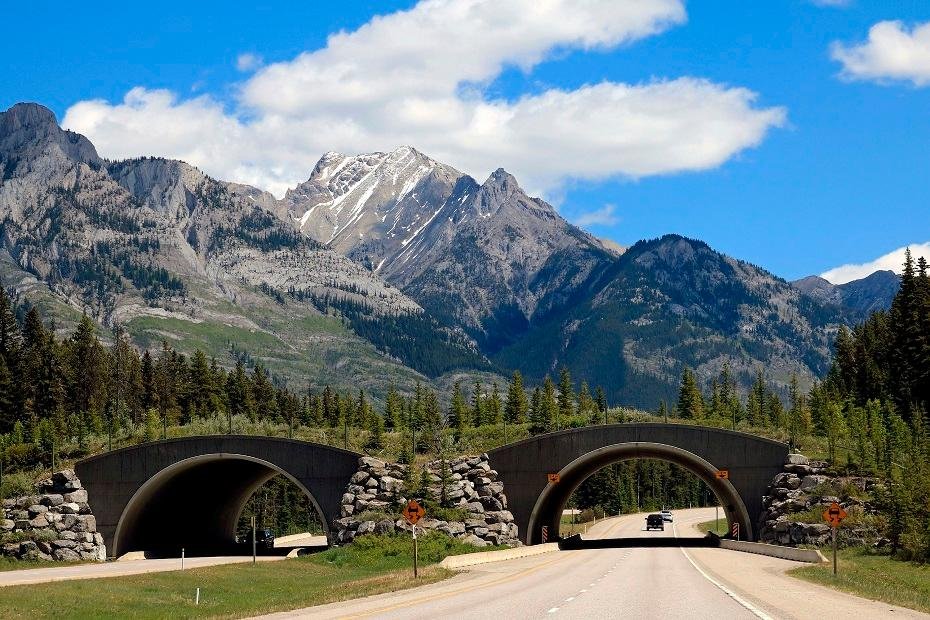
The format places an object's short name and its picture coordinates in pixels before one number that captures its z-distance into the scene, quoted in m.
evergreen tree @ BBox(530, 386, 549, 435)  73.44
